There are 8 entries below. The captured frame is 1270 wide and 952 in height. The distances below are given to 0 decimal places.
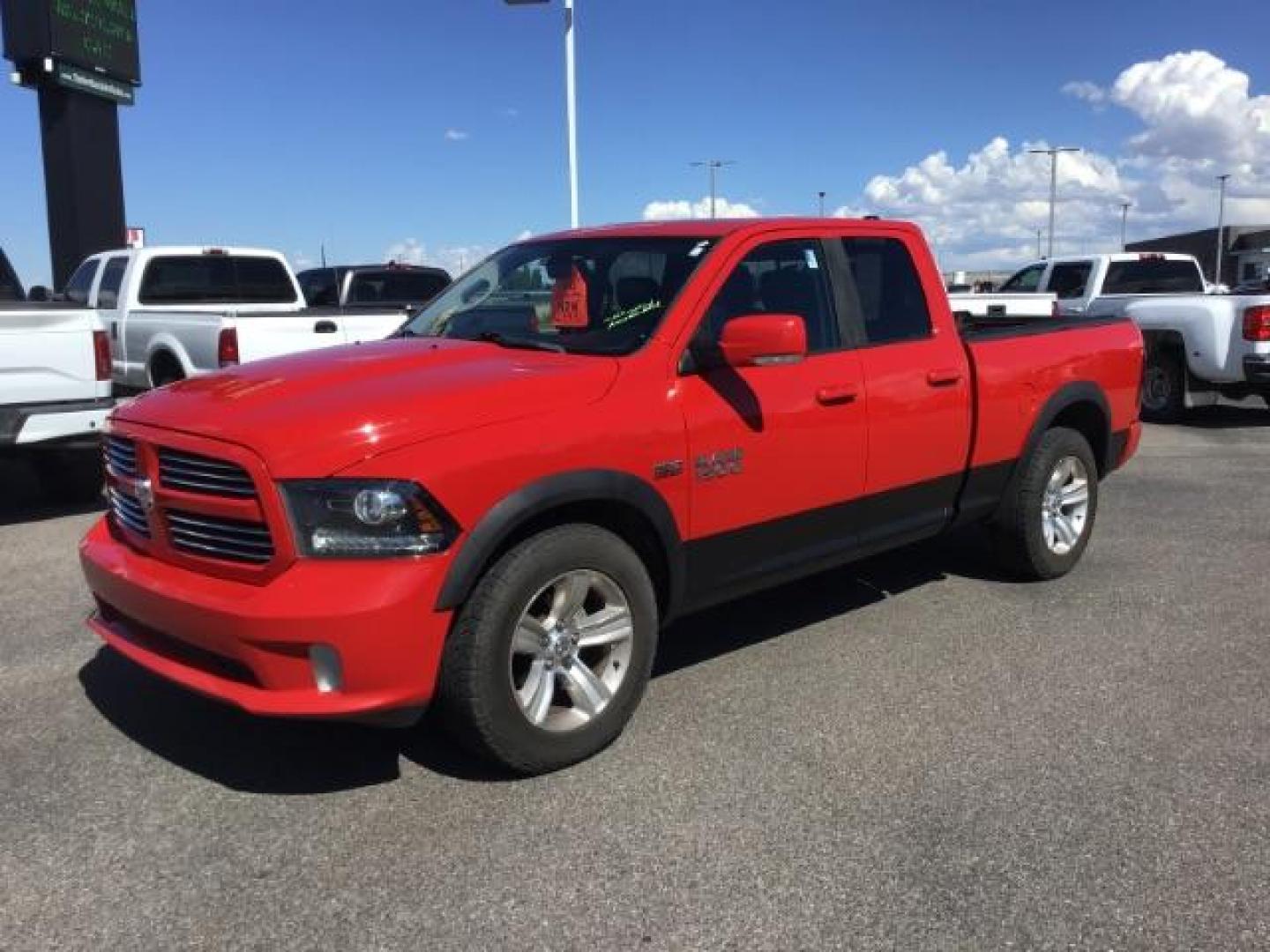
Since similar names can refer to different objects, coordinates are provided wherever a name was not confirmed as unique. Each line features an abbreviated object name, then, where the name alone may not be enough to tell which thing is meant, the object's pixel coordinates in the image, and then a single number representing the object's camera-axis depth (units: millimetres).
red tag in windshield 4254
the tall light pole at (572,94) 17781
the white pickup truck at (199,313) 8367
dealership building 60438
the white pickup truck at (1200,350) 11117
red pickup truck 3139
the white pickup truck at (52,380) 6945
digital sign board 20766
